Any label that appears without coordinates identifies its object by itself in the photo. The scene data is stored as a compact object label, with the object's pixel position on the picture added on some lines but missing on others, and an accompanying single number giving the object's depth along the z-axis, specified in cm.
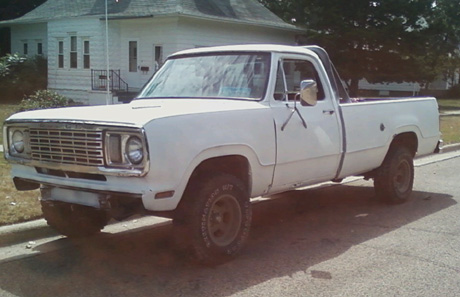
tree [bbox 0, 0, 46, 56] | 3850
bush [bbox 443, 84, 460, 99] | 4206
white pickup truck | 490
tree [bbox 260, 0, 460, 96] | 2575
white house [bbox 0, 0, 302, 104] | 2384
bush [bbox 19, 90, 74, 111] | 1554
